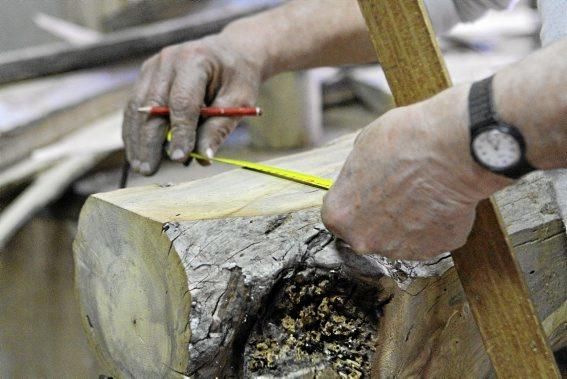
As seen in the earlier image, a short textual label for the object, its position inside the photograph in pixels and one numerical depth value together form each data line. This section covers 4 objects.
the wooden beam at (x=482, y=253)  1.08
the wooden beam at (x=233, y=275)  1.09
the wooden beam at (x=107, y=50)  3.54
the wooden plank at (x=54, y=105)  3.11
